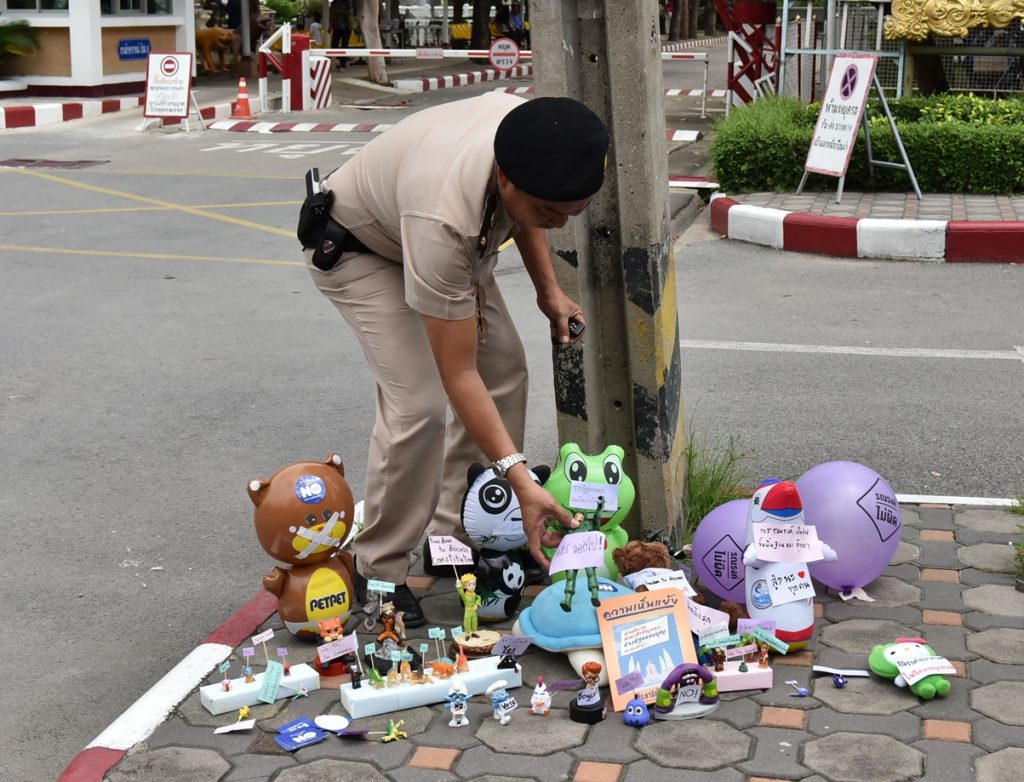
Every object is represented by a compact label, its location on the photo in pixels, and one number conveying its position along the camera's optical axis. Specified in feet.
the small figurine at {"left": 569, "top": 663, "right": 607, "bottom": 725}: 10.78
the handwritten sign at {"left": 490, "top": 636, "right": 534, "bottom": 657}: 11.87
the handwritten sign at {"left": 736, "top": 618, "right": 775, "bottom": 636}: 11.61
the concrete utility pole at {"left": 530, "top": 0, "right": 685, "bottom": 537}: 12.89
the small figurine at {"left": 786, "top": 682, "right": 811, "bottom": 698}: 11.17
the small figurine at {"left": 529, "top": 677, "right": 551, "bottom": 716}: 10.92
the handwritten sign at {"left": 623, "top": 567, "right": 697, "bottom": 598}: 12.21
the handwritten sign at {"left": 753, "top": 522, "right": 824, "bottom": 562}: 11.91
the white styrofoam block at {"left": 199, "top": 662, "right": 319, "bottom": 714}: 11.10
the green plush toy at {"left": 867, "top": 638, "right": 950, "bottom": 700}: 10.93
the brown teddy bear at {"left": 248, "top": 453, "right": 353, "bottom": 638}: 12.17
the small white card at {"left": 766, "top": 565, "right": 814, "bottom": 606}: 11.81
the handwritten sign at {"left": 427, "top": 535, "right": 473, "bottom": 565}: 12.71
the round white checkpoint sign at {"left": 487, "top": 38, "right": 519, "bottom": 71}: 64.39
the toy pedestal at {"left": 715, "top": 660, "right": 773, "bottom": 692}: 11.23
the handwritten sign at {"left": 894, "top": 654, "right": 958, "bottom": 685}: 11.00
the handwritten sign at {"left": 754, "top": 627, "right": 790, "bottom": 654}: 11.57
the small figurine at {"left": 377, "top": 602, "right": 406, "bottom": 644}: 11.80
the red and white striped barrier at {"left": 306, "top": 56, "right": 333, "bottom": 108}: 65.31
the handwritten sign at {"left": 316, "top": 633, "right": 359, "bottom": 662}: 11.53
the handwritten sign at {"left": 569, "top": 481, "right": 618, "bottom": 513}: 11.70
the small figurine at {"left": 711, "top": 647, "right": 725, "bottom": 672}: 11.35
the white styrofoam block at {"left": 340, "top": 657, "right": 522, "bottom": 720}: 10.98
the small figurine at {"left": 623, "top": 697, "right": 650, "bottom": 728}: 10.71
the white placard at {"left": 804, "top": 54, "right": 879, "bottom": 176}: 32.42
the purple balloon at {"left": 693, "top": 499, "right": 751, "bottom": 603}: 12.75
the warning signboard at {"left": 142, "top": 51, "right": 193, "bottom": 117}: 56.54
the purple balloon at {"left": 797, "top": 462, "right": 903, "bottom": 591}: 12.88
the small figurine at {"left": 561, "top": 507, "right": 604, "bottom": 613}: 11.57
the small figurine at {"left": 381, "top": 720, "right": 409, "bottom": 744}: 10.60
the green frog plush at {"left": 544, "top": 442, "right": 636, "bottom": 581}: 11.99
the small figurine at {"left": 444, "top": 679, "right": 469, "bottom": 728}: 10.84
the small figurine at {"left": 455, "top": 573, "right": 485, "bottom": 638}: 12.14
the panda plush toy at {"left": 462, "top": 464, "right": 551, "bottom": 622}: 12.81
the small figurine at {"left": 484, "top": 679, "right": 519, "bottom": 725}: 10.86
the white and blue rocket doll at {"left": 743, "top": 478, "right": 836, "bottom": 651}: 11.80
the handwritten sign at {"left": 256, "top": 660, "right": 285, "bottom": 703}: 11.25
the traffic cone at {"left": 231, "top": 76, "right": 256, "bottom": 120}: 61.26
